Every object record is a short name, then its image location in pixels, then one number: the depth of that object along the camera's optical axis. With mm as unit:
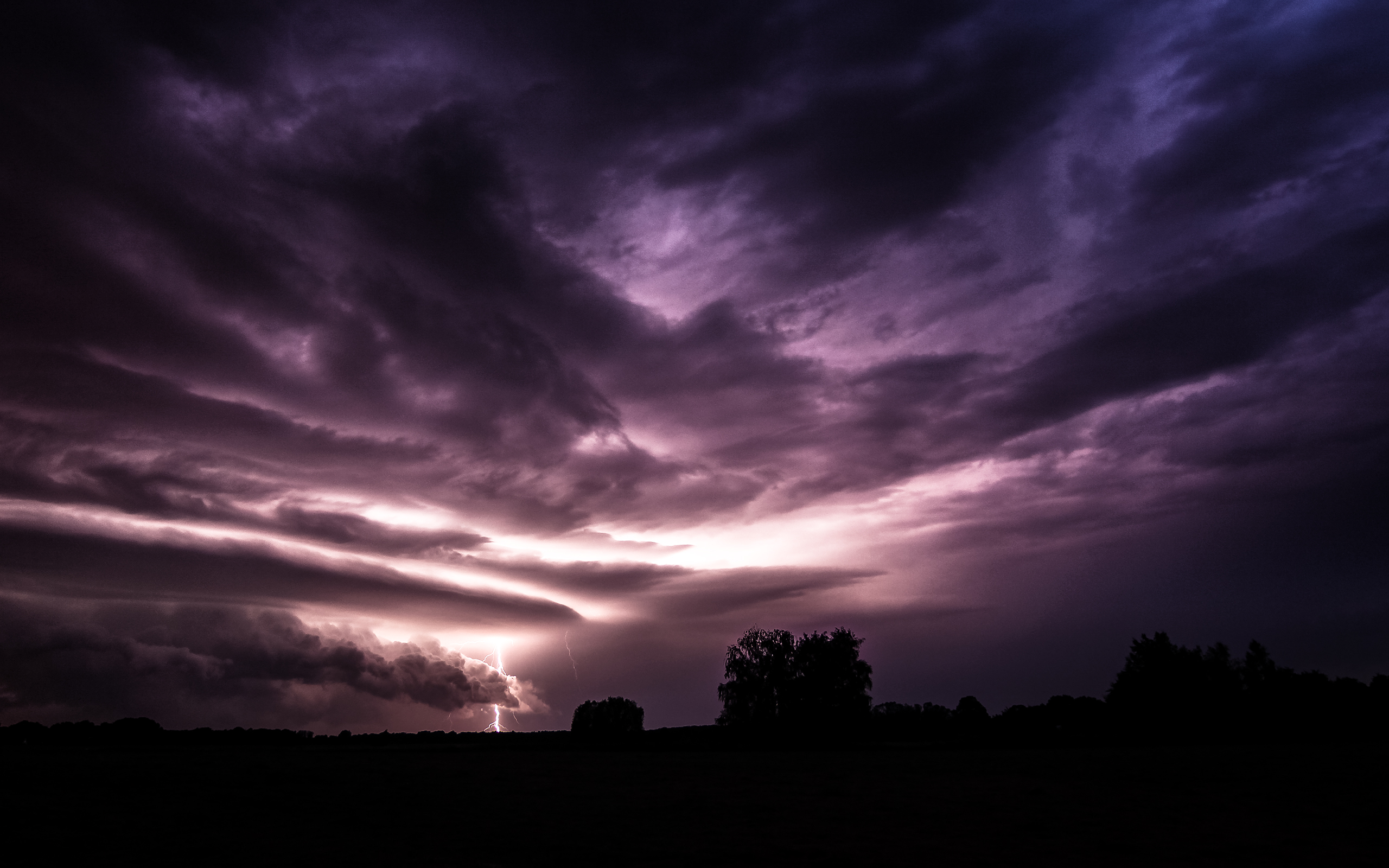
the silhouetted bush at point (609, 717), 150125
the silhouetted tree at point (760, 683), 115500
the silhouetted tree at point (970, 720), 93312
